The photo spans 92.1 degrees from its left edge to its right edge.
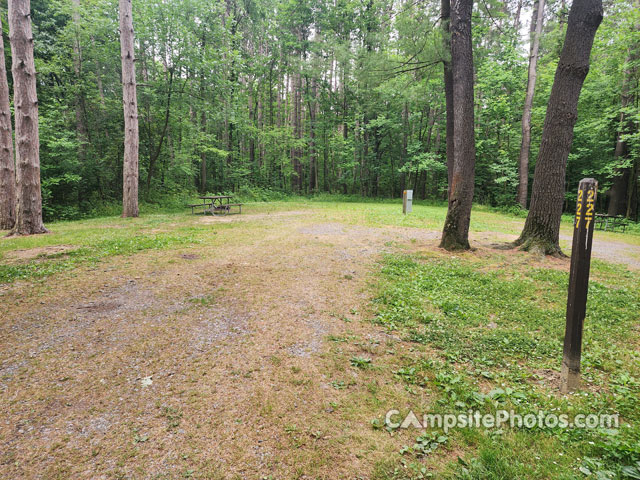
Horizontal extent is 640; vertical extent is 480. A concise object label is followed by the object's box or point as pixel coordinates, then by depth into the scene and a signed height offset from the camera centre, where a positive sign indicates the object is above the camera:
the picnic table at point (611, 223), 11.91 -0.32
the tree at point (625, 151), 13.38 +3.05
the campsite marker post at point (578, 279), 2.38 -0.50
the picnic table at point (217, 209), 13.26 -0.24
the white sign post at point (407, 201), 14.24 +0.38
